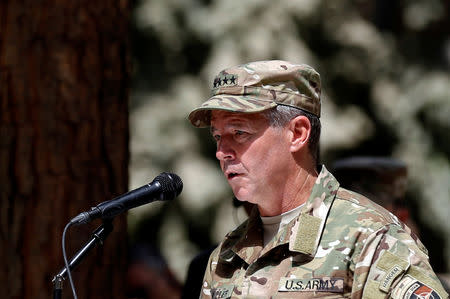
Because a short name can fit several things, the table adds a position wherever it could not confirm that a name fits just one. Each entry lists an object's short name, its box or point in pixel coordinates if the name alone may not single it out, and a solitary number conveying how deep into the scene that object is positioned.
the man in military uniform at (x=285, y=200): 4.89
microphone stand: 4.74
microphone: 4.83
